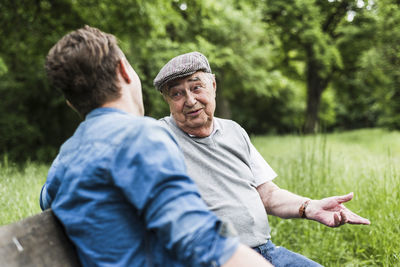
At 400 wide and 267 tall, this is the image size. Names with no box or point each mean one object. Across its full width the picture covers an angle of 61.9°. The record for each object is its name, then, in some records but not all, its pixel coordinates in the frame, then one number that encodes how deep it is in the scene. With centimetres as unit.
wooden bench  108
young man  99
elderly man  181
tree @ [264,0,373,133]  1572
